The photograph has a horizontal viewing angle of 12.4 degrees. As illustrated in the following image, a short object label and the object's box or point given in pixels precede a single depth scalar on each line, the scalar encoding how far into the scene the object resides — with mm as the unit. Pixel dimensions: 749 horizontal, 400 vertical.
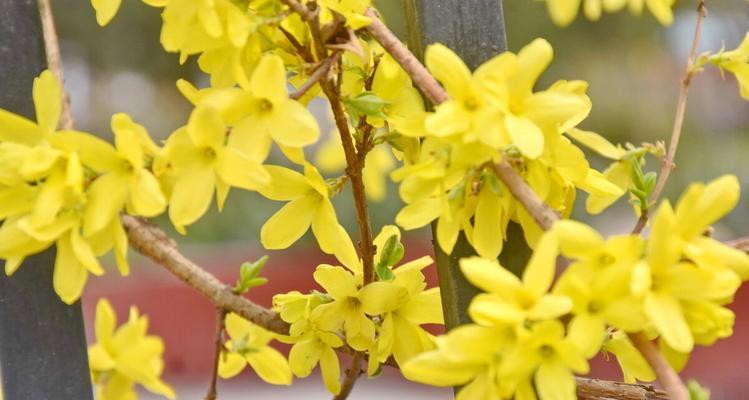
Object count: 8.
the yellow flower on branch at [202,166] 743
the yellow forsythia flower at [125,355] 776
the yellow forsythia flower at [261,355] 806
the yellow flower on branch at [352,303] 786
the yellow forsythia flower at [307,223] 784
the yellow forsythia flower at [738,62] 812
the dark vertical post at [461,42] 788
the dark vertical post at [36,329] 794
